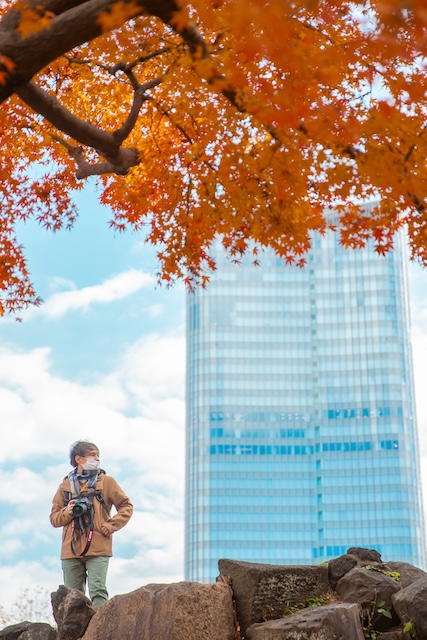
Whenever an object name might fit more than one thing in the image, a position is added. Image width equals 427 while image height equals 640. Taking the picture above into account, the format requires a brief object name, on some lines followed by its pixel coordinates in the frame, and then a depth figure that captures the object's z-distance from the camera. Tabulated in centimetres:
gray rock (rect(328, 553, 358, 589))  816
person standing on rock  856
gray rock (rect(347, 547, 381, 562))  867
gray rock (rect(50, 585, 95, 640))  822
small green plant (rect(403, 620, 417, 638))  725
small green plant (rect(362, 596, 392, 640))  754
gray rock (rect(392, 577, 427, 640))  719
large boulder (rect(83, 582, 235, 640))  728
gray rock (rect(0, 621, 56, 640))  859
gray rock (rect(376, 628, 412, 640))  736
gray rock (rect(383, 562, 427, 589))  840
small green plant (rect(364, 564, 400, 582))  824
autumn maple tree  585
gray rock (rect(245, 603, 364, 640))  685
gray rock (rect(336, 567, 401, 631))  761
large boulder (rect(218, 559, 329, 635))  762
